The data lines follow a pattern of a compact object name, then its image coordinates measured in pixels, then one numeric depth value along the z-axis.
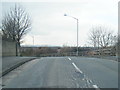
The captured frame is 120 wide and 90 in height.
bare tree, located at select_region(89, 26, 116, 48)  94.12
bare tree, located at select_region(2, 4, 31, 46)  52.22
